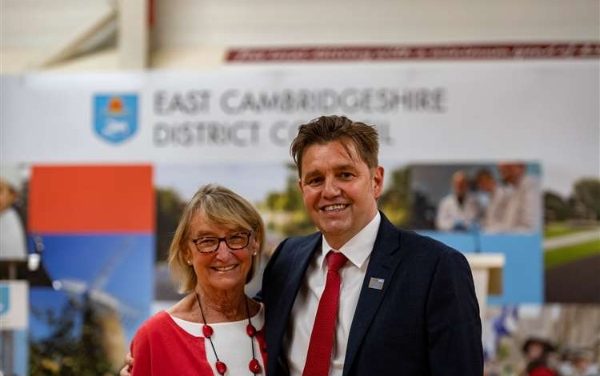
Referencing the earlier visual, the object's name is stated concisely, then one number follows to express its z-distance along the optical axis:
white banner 5.96
